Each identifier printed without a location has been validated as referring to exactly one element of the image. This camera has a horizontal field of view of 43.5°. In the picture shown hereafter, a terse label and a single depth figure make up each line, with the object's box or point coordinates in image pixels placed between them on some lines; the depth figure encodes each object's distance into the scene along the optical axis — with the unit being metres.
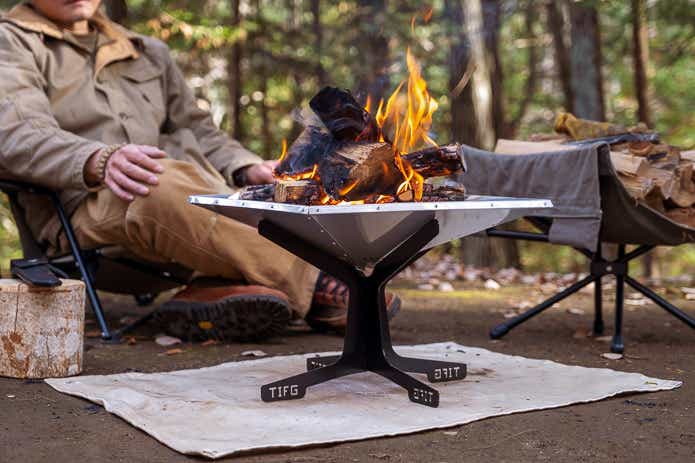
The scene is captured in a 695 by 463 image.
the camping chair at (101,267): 3.32
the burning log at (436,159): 2.43
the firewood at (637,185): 3.06
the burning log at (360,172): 2.28
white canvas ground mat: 2.06
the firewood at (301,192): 2.30
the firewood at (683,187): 3.16
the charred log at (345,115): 2.42
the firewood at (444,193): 2.38
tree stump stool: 2.68
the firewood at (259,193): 2.52
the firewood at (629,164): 3.11
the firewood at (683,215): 3.16
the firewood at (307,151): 2.49
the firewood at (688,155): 3.27
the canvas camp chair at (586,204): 3.03
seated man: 3.17
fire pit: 2.17
